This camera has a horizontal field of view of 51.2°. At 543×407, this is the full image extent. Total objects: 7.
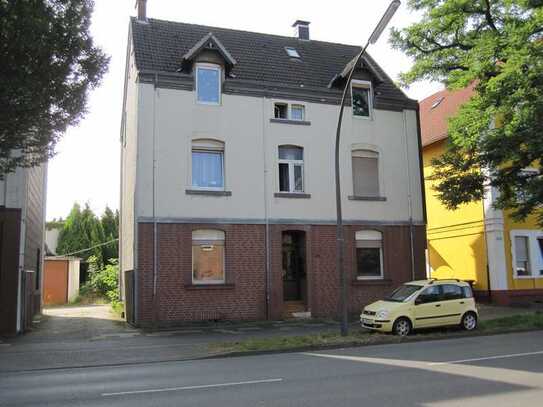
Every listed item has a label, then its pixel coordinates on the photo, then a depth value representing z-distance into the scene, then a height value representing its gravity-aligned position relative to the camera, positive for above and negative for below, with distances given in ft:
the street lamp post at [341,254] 50.23 +1.85
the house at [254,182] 65.82 +11.78
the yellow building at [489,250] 82.89 +3.38
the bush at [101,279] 114.11 +0.00
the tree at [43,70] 37.14 +14.55
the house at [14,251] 59.16 +3.12
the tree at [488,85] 58.18 +19.42
